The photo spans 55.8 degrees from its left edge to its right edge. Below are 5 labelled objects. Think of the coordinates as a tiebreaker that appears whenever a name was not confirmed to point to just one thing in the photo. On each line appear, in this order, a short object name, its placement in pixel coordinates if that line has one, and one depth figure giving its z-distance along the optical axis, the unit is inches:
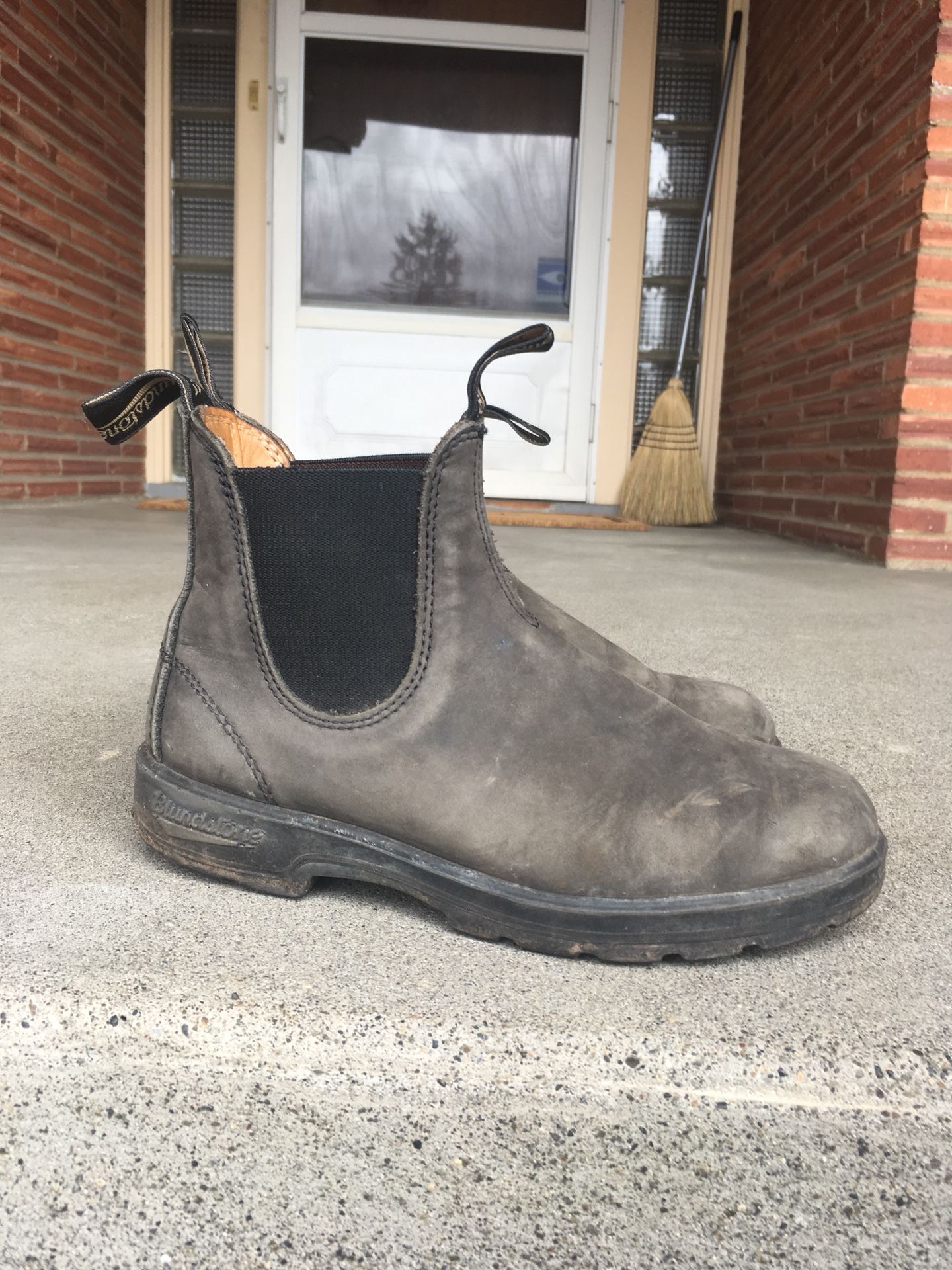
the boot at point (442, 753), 20.9
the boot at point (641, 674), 24.2
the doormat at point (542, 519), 134.3
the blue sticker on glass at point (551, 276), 148.4
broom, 146.1
